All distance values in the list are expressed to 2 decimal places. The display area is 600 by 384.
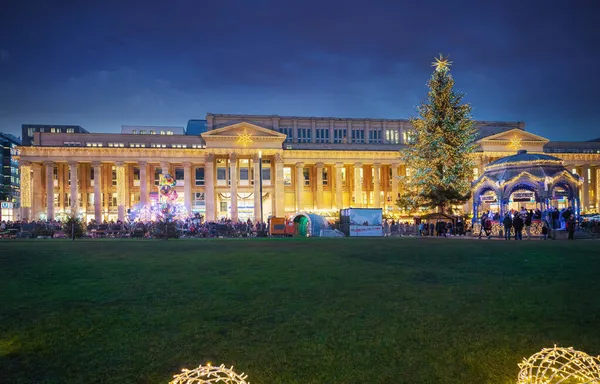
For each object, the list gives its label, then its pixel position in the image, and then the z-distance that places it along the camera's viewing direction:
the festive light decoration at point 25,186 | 58.19
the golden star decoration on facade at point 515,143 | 66.53
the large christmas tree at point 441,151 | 36.44
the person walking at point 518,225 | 24.75
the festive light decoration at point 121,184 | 60.31
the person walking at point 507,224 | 25.53
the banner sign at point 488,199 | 34.56
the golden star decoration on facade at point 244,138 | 60.66
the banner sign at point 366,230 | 33.31
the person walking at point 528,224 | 27.16
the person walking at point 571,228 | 25.11
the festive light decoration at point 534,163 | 28.72
